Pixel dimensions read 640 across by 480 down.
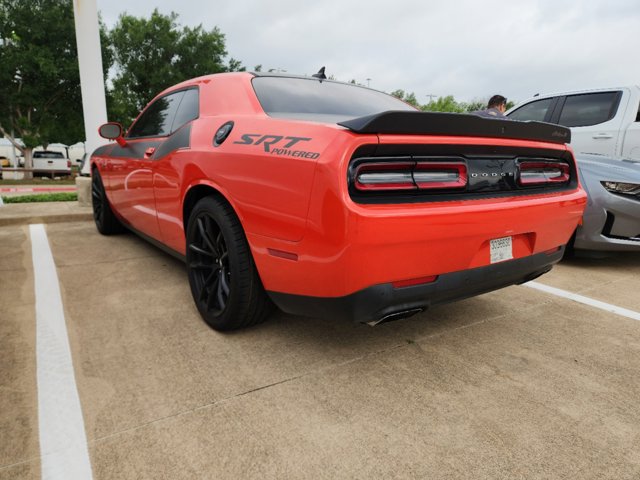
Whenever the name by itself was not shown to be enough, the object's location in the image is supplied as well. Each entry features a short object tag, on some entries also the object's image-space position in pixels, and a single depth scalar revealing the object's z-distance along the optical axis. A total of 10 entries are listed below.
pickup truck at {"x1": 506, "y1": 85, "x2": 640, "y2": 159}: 5.53
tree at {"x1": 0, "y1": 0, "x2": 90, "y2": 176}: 18.42
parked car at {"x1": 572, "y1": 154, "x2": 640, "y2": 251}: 3.80
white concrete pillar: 6.84
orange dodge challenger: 1.67
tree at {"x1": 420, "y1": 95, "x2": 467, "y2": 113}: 53.04
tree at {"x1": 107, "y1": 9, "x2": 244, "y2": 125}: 22.25
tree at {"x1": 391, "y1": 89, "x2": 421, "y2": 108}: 53.47
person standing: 5.22
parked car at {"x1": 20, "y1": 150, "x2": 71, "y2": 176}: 23.19
